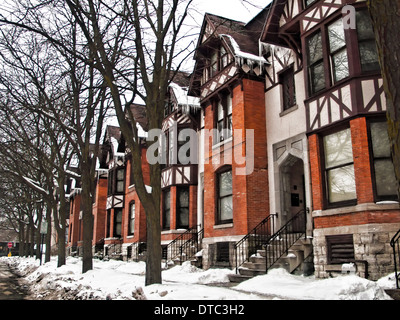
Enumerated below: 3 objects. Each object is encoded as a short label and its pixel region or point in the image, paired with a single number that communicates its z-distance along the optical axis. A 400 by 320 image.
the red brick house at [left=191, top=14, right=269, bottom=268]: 15.30
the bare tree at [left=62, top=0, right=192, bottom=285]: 10.71
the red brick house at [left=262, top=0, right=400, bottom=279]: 9.77
